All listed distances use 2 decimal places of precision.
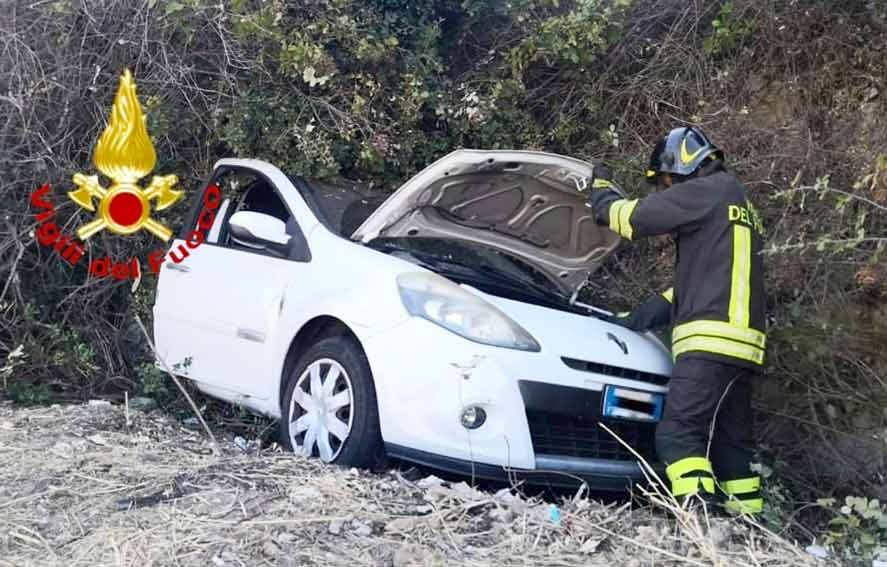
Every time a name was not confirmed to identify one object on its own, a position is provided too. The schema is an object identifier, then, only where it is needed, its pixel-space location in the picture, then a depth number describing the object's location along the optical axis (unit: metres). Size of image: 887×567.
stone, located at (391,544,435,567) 3.28
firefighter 4.36
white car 3.96
